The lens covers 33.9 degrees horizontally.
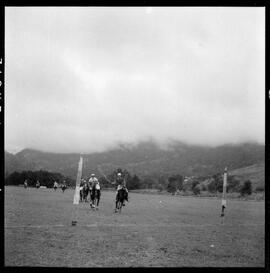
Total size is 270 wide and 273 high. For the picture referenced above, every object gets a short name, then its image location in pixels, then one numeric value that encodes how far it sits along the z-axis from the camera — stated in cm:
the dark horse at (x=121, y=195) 2401
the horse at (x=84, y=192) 3172
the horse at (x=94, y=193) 2573
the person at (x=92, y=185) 2572
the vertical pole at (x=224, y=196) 1696
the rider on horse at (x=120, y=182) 2409
